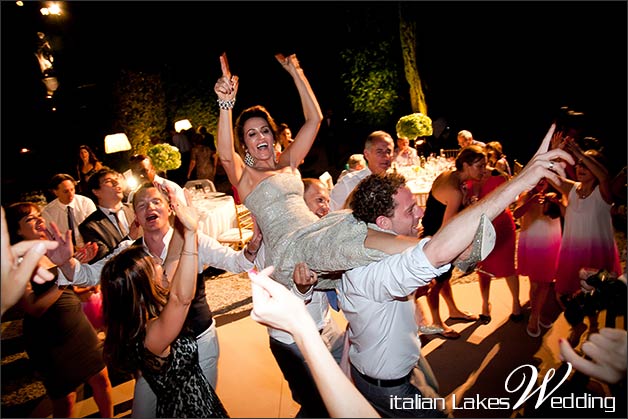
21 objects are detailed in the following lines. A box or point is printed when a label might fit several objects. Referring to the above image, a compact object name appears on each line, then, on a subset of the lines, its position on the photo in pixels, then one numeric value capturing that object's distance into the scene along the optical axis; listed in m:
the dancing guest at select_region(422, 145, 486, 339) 3.28
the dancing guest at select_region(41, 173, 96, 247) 4.22
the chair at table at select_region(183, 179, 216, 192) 7.13
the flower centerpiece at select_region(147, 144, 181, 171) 6.21
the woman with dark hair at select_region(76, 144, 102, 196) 6.46
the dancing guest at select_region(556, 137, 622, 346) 3.17
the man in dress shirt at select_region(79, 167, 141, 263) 3.37
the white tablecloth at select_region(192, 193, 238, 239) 5.65
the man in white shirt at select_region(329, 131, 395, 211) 4.11
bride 1.67
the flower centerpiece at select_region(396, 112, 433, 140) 7.38
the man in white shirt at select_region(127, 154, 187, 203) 5.43
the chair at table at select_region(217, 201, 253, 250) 5.61
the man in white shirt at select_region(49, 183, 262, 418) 2.07
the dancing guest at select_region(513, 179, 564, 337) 3.49
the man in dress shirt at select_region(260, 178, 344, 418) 2.02
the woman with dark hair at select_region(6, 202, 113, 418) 2.43
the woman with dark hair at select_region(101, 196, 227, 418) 1.63
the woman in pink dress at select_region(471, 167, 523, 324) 3.64
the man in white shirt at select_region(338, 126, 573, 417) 1.64
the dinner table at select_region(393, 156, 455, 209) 6.20
